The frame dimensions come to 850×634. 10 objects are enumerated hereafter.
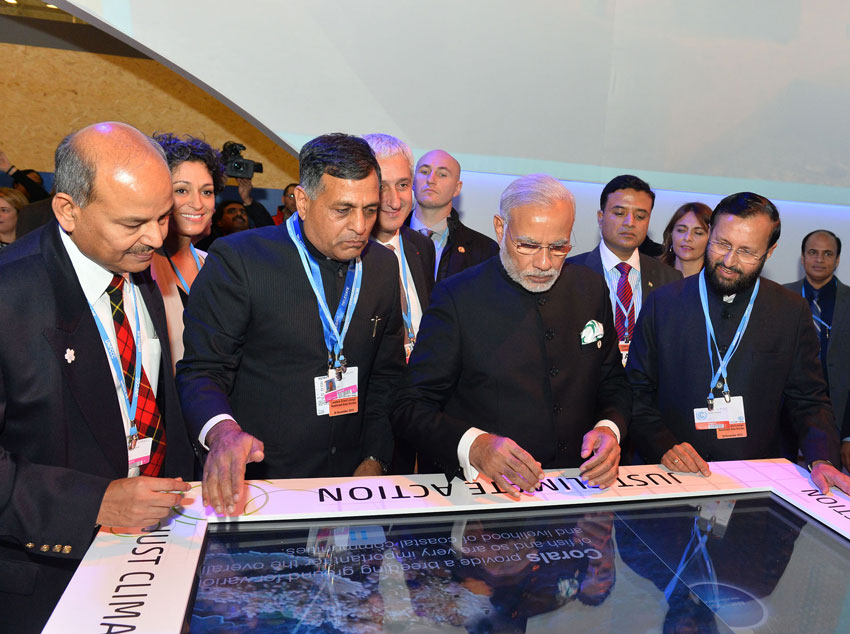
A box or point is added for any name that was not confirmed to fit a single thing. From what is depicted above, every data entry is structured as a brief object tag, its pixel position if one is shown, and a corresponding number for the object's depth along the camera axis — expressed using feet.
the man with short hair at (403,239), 10.21
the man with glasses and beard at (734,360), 7.95
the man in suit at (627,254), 11.61
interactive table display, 4.05
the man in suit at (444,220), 12.56
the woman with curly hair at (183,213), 9.08
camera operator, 16.44
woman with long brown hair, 13.34
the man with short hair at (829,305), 15.30
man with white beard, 7.23
